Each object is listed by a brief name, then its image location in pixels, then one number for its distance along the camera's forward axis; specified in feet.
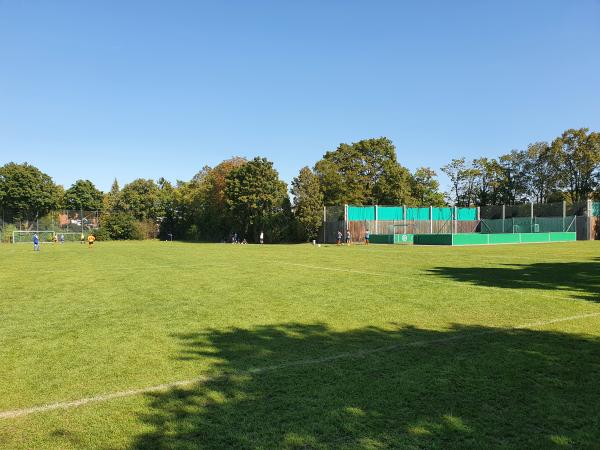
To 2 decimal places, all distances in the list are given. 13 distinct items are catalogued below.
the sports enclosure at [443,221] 170.91
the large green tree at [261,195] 193.47
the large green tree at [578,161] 208.64
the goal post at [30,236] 191.72
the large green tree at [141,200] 249.75
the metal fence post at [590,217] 169.68
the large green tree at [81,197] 284.82
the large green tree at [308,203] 182.53
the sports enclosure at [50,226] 193.98
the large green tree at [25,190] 233.14
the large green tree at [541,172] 231.09
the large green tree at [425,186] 240.12
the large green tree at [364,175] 205.36
